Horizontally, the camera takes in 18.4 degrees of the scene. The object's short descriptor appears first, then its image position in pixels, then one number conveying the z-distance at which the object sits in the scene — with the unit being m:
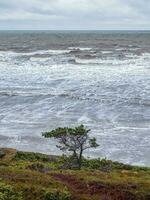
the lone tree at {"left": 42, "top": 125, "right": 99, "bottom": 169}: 20.56
